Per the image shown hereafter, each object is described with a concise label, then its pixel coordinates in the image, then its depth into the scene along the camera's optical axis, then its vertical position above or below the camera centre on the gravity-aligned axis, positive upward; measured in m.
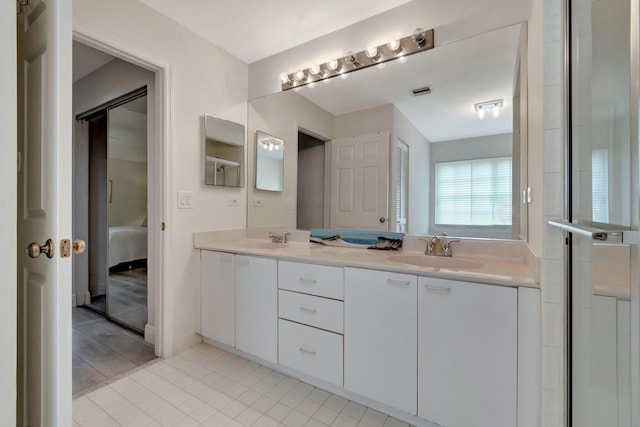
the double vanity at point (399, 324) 1.10 -0.55
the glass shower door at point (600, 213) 0.60 +0.00
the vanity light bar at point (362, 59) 1.75 +1.10
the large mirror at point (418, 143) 1.58 +0.48
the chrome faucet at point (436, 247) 1.66 -0.21
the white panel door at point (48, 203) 0.84 +0.03
